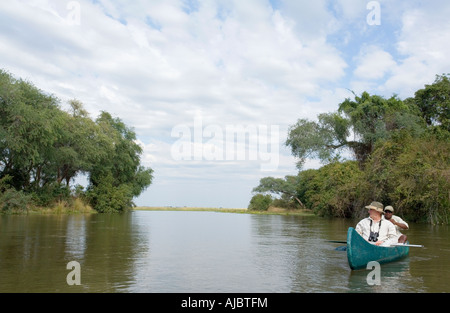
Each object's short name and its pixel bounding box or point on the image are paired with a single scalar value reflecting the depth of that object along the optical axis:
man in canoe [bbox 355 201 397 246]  9.72
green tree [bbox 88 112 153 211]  40.81
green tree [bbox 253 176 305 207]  51.61
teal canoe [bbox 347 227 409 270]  8.05
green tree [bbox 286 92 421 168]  34.66
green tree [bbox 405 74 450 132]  38.09
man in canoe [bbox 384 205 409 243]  10.87
